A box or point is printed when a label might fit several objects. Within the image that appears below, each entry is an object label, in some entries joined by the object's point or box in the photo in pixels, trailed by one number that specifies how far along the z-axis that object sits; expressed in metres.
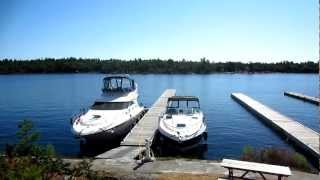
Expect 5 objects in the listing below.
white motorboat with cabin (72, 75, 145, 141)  15.41
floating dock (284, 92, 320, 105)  35.08
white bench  7.18
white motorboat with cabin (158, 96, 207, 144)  14.89
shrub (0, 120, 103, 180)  5.09
